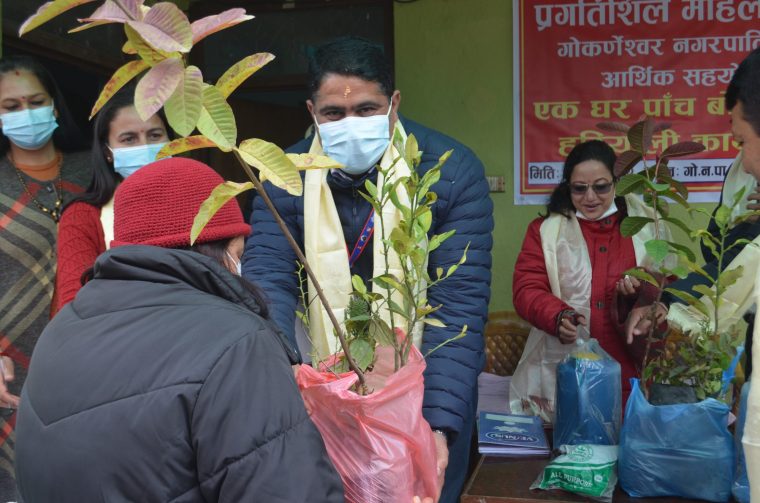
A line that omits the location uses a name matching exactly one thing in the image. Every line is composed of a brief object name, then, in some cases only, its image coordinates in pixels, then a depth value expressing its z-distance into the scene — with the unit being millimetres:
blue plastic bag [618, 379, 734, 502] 1757
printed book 2166
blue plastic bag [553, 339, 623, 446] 2076
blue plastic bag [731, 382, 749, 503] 1760
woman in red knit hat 1040
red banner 4066
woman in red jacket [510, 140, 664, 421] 3137
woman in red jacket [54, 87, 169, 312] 2197
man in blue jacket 1842
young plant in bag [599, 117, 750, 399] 1817
